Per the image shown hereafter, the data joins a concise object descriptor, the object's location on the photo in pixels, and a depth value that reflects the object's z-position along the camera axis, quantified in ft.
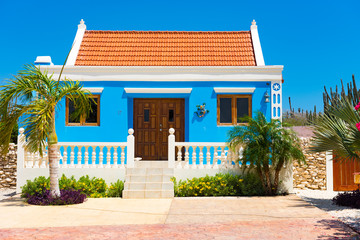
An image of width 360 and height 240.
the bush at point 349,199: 28.04
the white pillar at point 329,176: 43.16
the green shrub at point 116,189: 33.68
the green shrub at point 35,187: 32.22
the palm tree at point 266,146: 32.42
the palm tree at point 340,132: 27.48
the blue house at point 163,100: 42.09
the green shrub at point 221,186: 33.47
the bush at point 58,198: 29.60
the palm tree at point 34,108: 28.59
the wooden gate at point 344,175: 42.39
